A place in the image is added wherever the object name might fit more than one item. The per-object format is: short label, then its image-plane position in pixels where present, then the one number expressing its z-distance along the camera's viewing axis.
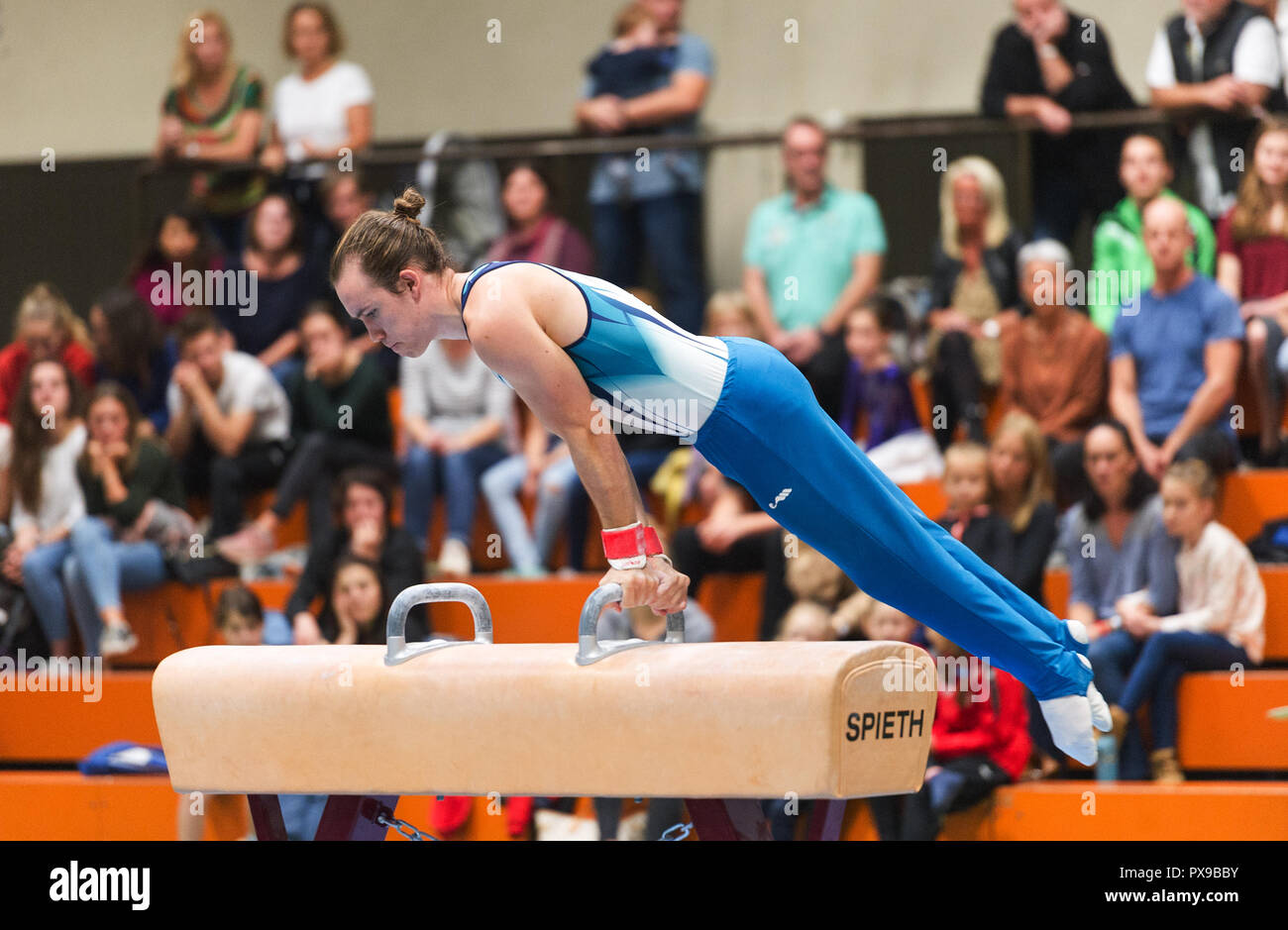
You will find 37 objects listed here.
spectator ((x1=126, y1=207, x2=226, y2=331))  15.51
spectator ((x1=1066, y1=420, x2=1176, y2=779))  11.26
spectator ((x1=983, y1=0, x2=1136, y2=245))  14.05
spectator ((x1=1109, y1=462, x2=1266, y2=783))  11.12
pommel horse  6.36
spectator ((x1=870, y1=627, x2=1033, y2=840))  10.66
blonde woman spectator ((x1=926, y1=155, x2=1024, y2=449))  13.55
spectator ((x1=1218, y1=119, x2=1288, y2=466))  12.72
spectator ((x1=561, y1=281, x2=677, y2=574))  13.68
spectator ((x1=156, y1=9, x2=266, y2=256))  15.99
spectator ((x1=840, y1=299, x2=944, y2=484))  13.42
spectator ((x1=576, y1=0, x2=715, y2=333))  14.75
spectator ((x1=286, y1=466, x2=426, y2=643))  12.59
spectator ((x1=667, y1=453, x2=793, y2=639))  12.91
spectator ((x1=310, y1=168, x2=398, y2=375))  15.51
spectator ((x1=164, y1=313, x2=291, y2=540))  14.52
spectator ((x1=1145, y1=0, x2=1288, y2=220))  13.38
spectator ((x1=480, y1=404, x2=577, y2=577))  13.74
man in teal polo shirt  14.05
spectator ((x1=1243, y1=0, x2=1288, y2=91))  13.55
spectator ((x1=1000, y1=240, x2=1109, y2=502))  13.03
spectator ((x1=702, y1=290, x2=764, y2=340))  13.74
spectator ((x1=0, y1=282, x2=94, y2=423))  15.26
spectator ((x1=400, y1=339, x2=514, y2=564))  13.94
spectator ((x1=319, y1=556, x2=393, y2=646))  12.29
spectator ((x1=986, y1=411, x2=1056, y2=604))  11.71
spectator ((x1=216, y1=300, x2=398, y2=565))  14.03
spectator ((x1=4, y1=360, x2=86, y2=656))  13.64
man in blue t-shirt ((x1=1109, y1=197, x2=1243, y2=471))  12.49
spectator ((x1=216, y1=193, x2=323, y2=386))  15.32
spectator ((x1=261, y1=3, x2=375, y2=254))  15.83
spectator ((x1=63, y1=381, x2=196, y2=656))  13.52
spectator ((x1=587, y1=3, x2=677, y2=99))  15.16
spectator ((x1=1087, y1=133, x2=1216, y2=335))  13.24
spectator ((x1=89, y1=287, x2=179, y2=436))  15.13
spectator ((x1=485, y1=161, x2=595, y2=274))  14.65
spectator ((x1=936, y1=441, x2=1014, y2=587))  11.70
